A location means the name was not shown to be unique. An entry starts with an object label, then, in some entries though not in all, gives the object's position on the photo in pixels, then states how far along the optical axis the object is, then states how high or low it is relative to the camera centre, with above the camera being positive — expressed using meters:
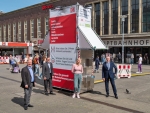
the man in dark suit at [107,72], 5.98 -0.76
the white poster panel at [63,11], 6.45 +2.02
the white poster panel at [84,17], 6.41 +1.70
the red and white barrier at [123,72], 10.31 -1.27
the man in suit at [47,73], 6.22 -0.82
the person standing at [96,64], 13.05 -0.93
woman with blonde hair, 5.89 -0.76
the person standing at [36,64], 10.86 -0.71
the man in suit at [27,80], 4.75 -0.86
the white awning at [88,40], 6.19 +0.61
